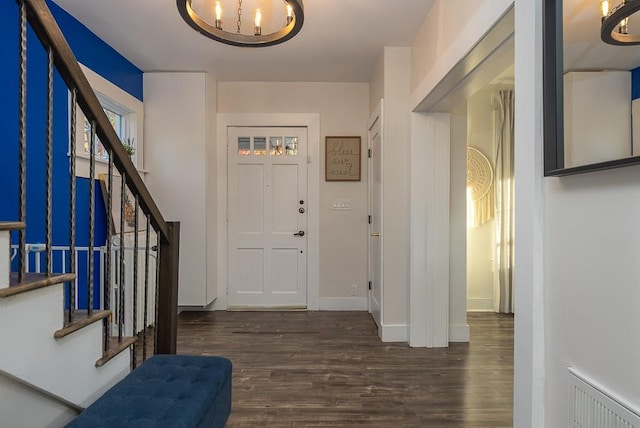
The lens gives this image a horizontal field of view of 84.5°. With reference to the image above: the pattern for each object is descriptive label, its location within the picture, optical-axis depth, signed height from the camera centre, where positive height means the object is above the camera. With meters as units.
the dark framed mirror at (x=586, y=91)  0.92 +0.36
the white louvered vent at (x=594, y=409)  0.93 -0.55
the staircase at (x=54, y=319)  1.00 -0.34
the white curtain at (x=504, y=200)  3.83 +0.17
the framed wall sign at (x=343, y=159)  4.01 +0.63
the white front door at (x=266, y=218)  4.05 -0.04
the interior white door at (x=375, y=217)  3.28 -0.03
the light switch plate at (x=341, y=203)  4.04 +0.12
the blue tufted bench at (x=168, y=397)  1.13 -0.66
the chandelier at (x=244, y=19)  2.03 +1.45
